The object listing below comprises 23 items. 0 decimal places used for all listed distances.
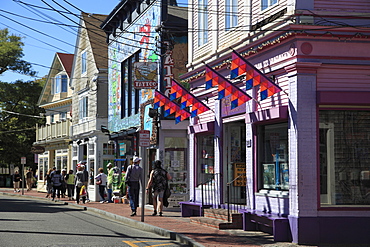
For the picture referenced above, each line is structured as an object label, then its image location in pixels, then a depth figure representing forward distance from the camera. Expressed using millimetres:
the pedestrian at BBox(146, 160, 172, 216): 20359
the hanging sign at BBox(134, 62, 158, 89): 23692
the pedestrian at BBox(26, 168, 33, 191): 49906
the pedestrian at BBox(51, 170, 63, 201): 32844
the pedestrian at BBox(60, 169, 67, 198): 34656
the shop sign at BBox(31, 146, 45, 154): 47094
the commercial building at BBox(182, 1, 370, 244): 13320
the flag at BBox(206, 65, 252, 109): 15539
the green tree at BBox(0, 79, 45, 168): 58094
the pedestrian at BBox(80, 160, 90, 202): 29558
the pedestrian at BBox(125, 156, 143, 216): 20453
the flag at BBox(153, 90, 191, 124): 20858
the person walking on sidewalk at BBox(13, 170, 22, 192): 46062
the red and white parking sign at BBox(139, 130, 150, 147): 17750
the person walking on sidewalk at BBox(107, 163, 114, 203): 28641
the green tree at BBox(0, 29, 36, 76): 57725
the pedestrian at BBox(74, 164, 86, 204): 29283
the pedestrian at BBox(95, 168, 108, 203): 29047
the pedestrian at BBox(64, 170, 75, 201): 33219
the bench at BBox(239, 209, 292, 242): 13453
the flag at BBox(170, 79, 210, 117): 19062
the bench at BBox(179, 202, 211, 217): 19344
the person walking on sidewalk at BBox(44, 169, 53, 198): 37062
